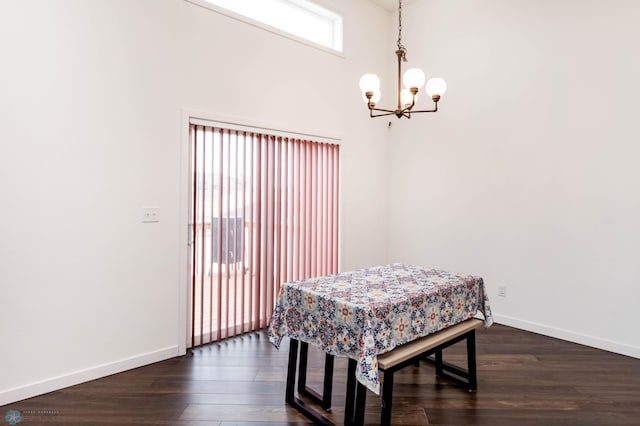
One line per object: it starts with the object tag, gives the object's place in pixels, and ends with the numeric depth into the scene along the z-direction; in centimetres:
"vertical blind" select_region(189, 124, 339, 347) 325
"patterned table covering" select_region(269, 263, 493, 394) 191
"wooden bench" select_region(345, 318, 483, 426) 198
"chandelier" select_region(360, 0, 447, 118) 248
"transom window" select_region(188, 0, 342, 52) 349
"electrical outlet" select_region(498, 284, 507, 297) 392
